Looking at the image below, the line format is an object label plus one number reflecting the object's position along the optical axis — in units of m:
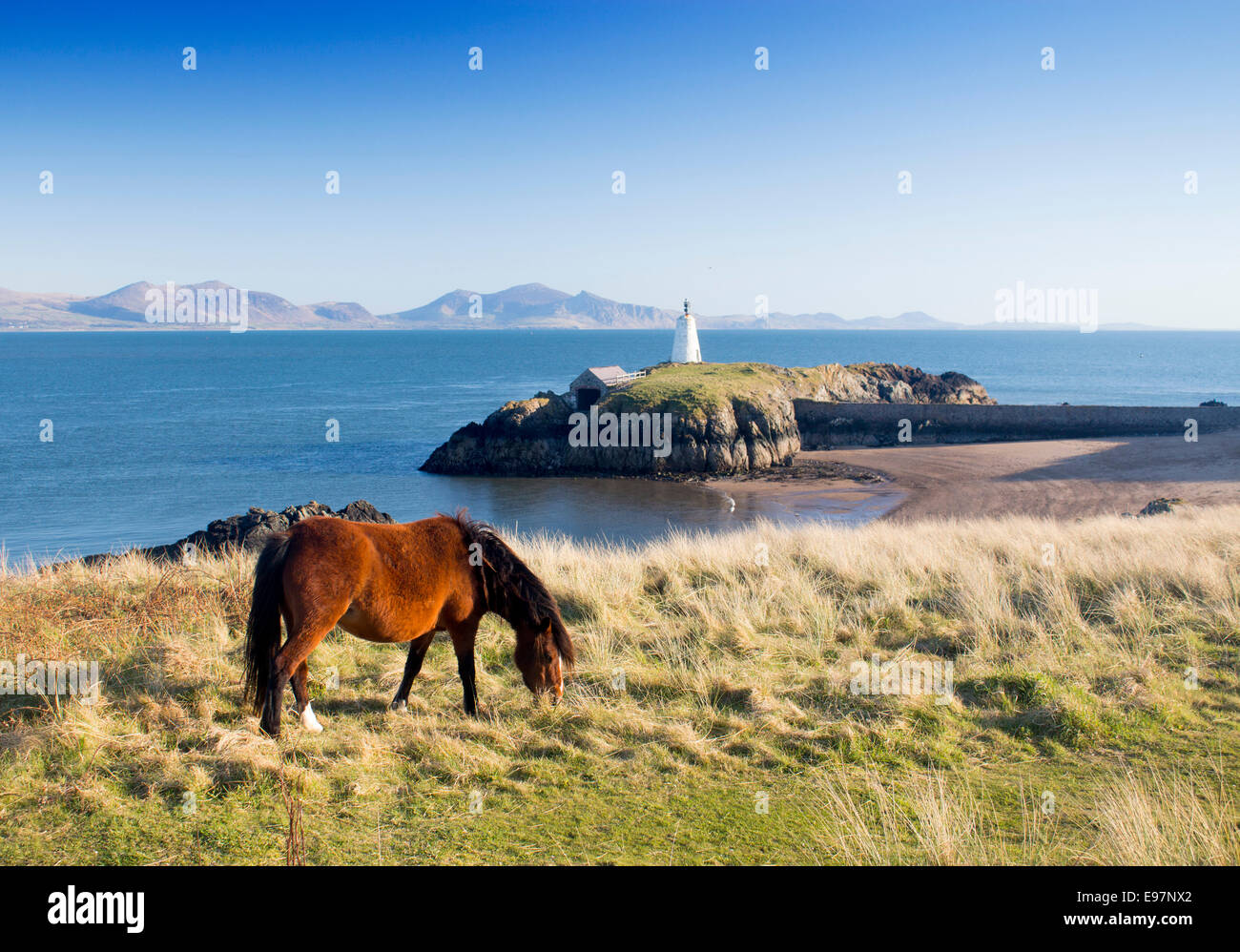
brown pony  6.00
